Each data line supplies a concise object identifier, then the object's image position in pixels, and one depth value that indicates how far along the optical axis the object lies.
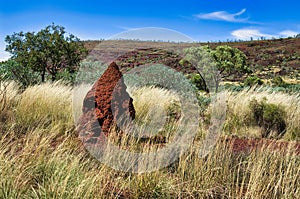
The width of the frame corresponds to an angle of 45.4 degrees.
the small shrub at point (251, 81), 20.83
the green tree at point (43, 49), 12.66
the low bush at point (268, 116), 8.16
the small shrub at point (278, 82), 19.56
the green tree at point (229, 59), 12.83
